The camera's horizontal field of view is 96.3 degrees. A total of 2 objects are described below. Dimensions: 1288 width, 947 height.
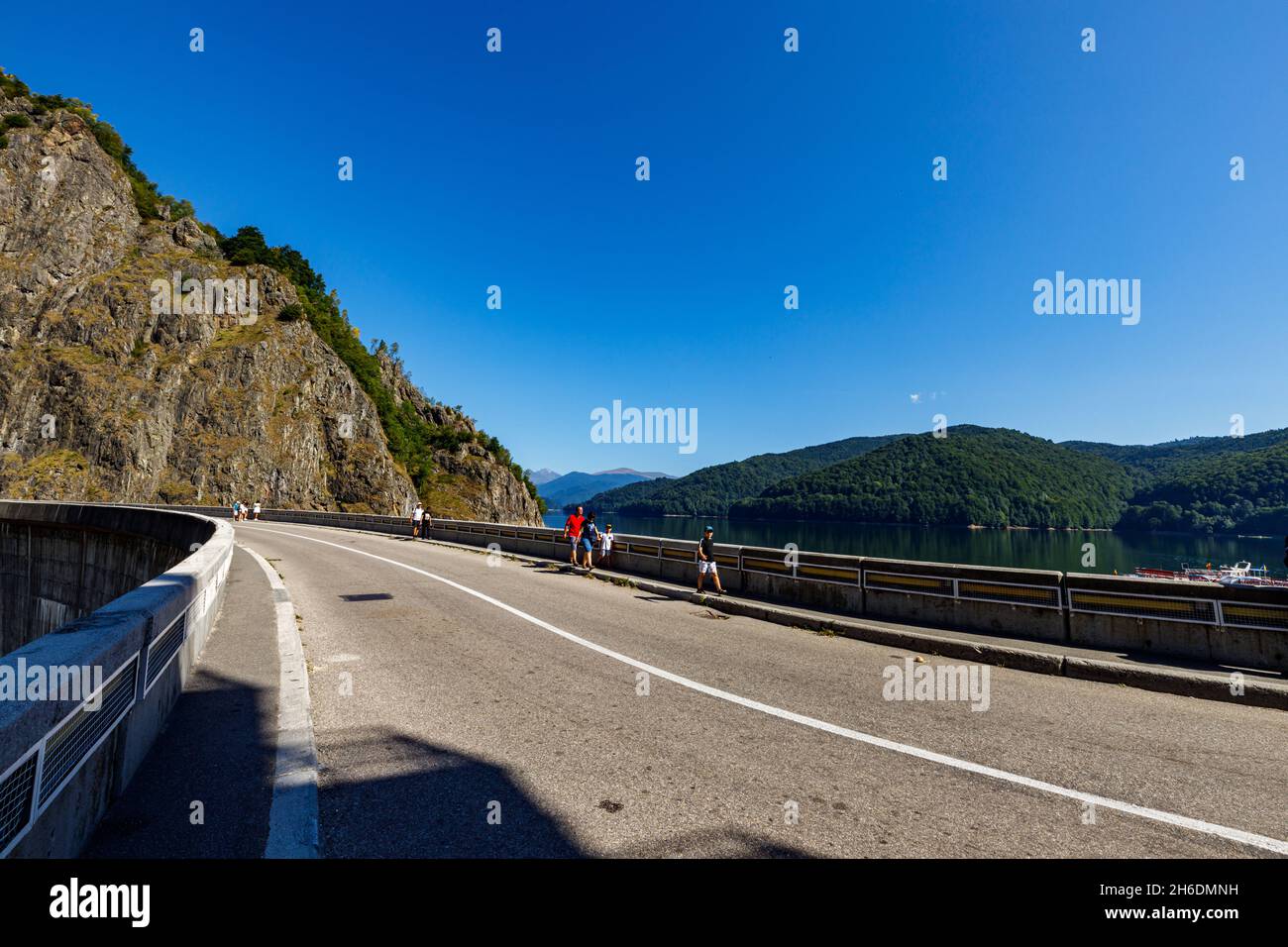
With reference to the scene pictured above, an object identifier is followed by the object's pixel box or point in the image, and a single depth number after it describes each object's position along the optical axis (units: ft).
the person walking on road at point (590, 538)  59.77
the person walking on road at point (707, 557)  43.01
